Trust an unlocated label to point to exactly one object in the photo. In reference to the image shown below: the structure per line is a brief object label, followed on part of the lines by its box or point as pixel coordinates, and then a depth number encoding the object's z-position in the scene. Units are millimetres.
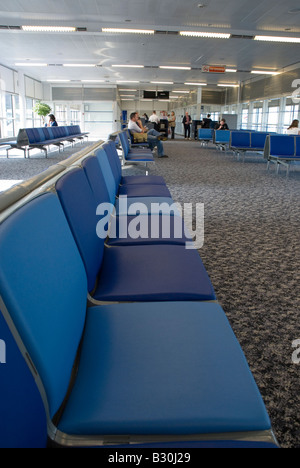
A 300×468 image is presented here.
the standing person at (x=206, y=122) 20619
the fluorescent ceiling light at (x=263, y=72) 16422
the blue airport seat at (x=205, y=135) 16641
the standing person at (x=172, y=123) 21119
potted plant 20156
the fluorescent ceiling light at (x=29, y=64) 16562
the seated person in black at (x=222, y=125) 16250
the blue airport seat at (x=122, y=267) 1318
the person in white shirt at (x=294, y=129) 11350
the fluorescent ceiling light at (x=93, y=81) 23344
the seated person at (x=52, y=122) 13902
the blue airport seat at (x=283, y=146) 8430
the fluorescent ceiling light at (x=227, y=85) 22111
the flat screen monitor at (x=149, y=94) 24656
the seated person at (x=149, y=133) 8898
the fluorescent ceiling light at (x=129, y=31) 10086
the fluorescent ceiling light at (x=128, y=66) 16500
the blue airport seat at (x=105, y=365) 747
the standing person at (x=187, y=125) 22281
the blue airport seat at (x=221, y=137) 14008
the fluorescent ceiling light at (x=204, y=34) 10281
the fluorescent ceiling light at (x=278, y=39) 10328
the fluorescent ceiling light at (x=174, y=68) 16641
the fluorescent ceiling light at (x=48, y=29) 10047
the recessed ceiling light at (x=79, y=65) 16453
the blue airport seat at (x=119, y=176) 3055
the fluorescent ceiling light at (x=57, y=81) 23591
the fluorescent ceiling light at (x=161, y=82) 22481
